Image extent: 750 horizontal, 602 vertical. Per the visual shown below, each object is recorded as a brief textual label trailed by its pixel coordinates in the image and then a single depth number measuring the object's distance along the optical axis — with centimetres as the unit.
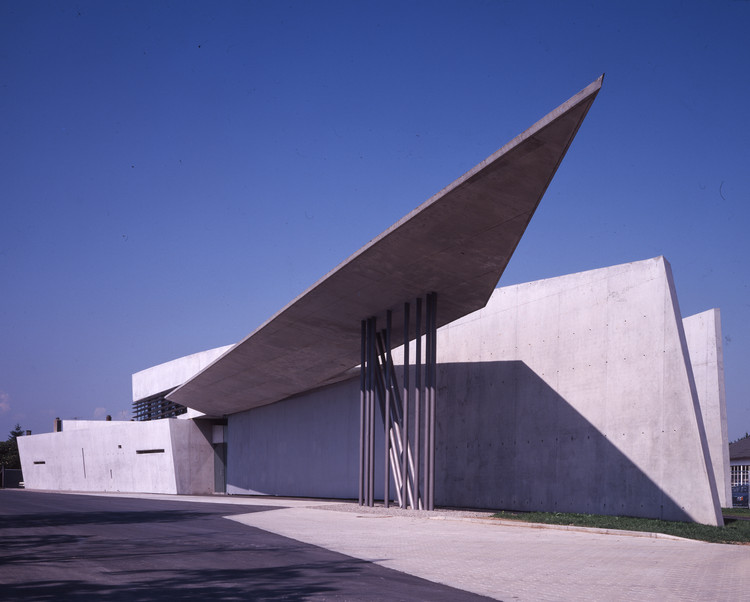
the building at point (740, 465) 4066
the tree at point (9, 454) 7356
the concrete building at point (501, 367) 1644
